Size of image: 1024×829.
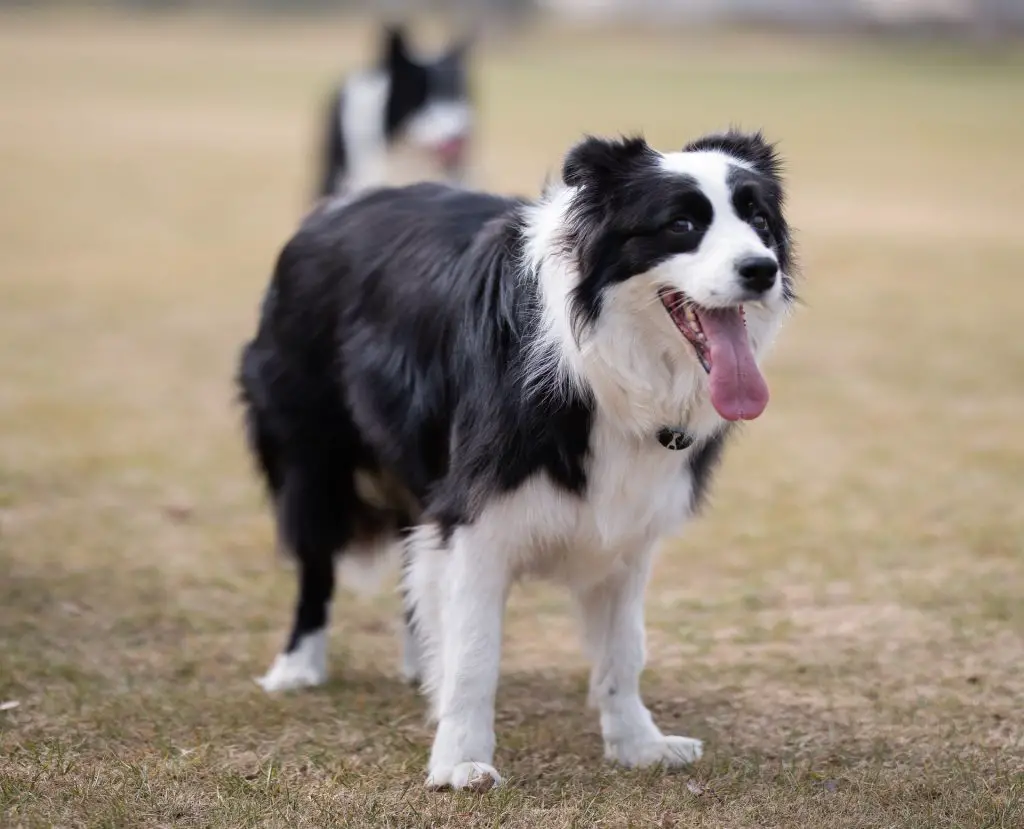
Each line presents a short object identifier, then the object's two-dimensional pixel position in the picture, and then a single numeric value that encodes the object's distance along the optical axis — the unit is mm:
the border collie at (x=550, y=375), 7383
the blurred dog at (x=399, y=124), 18234
